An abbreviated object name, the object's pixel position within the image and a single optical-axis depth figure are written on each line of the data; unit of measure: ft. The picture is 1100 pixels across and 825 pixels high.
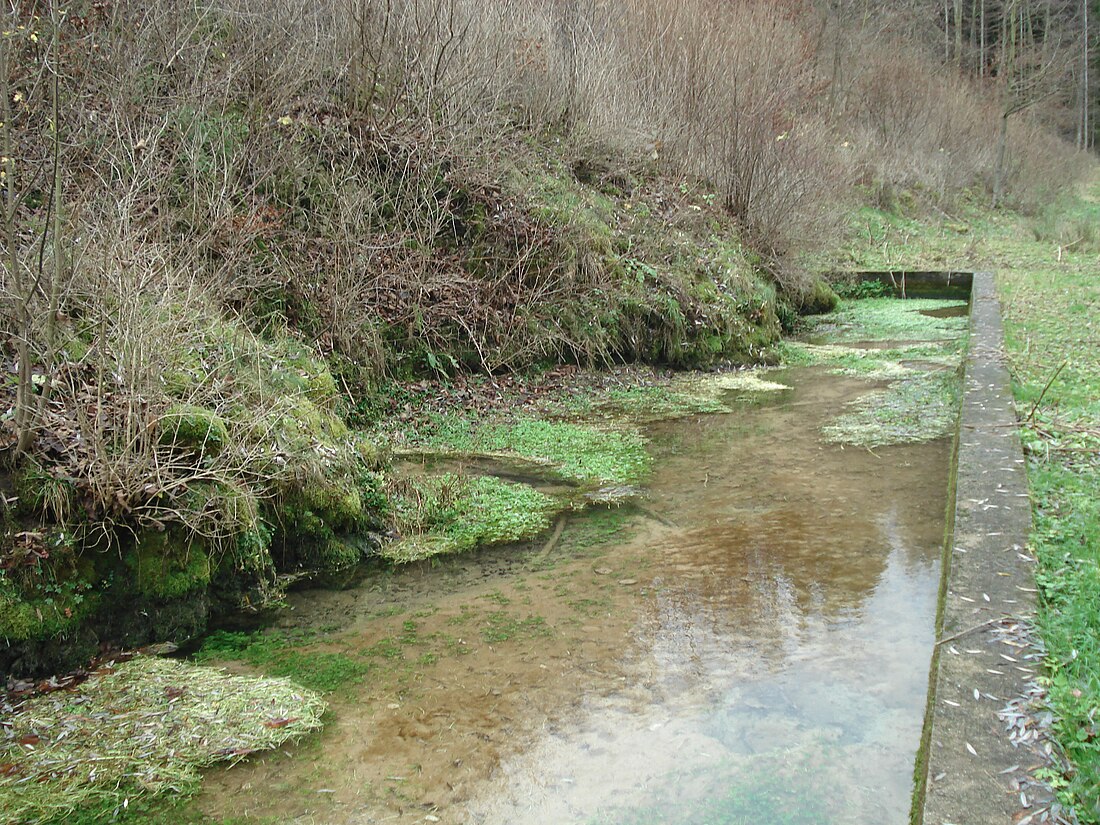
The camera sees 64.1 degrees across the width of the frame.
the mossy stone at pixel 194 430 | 15.15
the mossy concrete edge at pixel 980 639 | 7.86
